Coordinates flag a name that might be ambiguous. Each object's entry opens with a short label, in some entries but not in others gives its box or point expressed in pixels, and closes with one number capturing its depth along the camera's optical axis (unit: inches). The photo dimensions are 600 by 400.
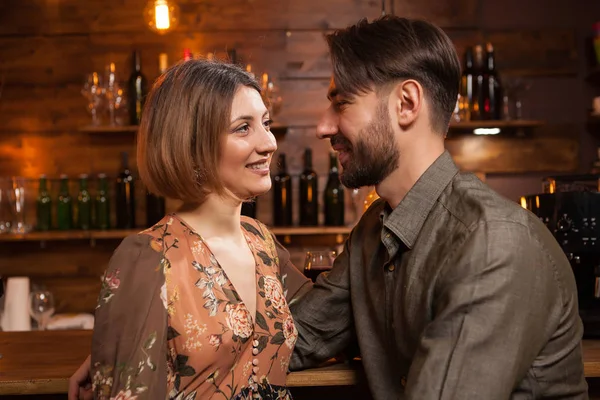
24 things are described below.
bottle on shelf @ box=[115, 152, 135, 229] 160.4
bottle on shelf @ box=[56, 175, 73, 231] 161.6
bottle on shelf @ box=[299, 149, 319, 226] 159.6
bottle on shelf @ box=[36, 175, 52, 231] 162.1
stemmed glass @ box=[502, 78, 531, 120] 157.6
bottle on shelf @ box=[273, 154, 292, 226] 160.2
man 50.5
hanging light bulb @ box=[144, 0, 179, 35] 144.5
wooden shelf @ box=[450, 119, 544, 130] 156.3
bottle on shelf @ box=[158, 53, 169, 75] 153.2
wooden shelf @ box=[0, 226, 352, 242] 154.4
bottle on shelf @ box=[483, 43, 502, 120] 157.9
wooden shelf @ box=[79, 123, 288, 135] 154.1
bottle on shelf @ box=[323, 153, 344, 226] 161.8
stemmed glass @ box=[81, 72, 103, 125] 151.9
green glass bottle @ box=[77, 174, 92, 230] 161.6
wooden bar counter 64.7
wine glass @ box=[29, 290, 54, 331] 111.6
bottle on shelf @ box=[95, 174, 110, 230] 162.1
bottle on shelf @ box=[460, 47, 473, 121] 157.5
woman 55.6
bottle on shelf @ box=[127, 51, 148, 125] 156.3
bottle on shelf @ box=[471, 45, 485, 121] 157.6
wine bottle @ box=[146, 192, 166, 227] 160.2
